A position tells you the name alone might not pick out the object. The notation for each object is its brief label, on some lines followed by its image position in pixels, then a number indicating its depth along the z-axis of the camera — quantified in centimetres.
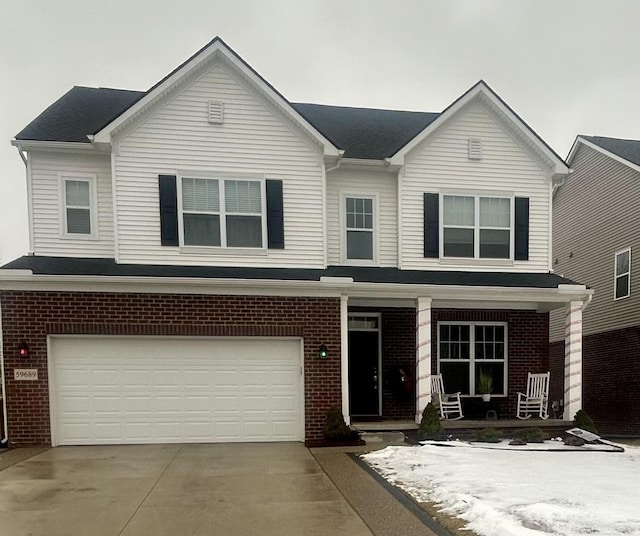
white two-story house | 859
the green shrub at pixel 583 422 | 938
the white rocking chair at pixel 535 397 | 1043
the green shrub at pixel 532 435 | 892
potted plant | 1066
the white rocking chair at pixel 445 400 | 1003
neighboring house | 1364
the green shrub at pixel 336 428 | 858
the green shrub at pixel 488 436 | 877
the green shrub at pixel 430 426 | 884
